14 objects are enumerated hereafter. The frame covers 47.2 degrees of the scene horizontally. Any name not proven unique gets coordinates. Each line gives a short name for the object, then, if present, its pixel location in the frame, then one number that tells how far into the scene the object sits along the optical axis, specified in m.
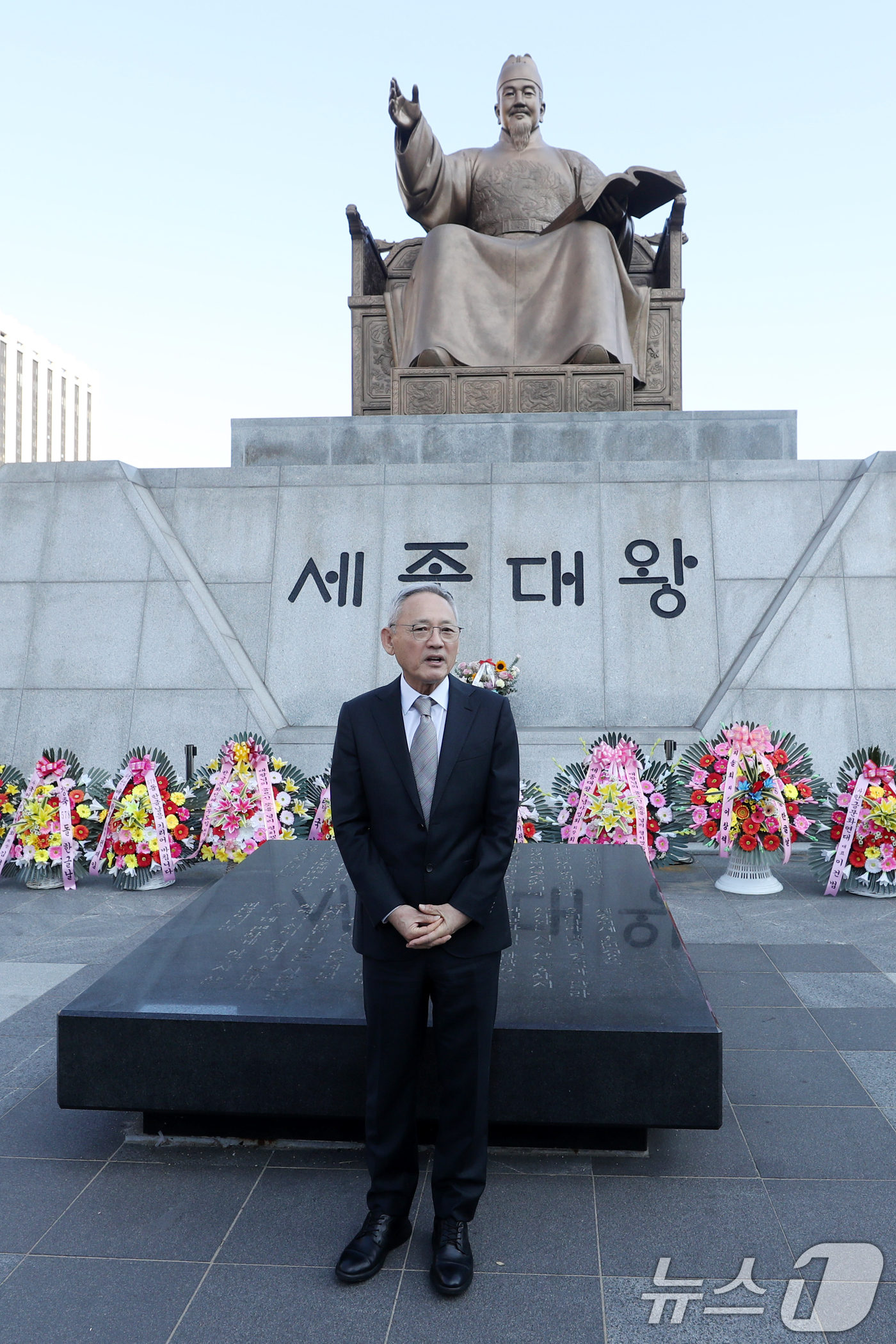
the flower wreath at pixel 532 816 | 5.96
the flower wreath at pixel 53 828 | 5.96
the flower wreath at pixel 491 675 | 6.95
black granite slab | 2.67
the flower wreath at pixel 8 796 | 6.16
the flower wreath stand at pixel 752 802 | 5.79
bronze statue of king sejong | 8.95
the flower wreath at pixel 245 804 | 6.01
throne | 8.77
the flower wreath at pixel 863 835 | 5.57
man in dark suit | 2.30
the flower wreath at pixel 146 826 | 5.91
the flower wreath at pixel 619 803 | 5.91
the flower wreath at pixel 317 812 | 6.10
